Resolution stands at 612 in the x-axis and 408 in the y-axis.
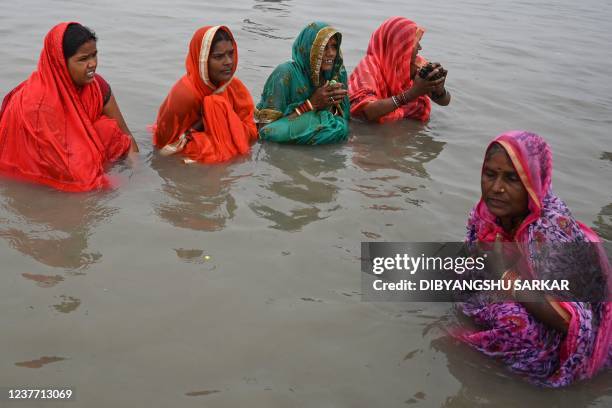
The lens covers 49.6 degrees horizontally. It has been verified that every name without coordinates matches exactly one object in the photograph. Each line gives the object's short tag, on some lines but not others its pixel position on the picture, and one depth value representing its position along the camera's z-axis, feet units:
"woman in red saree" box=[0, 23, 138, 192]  14.28
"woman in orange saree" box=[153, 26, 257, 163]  16.43
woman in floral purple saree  9.39
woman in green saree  17.94
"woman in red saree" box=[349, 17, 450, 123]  19.53
